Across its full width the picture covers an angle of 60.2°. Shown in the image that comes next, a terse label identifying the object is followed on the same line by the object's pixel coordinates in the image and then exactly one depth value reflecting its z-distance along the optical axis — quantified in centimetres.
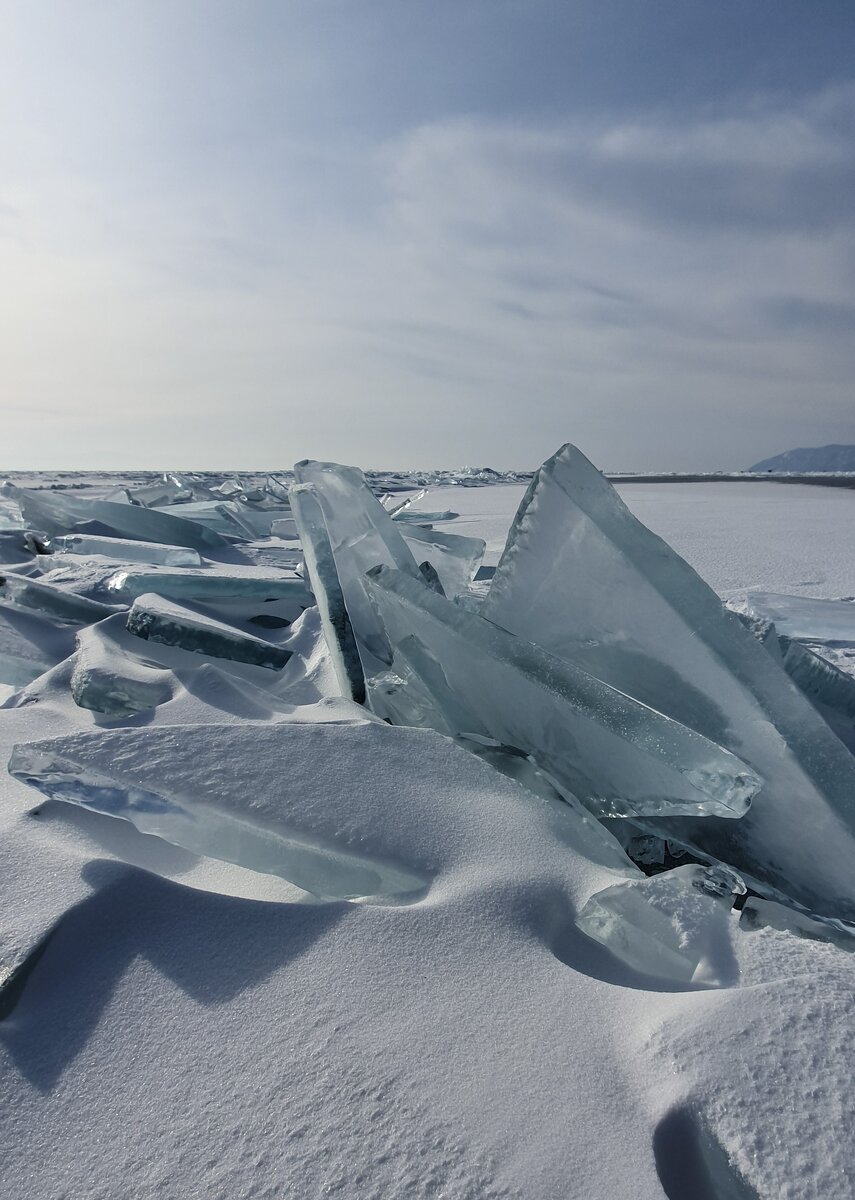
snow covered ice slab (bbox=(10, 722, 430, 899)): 73
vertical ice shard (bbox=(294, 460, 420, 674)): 136
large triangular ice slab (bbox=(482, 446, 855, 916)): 83
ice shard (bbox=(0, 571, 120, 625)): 187
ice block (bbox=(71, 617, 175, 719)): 126
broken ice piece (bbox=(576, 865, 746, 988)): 64
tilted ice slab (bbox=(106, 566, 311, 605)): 218
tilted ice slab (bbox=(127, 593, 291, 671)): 152
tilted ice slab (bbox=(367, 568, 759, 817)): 79
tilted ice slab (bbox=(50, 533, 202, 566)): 301
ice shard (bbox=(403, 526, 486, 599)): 210
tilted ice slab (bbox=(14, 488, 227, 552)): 372
